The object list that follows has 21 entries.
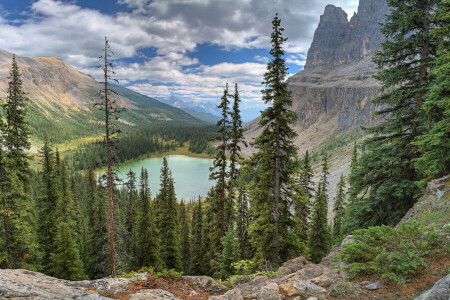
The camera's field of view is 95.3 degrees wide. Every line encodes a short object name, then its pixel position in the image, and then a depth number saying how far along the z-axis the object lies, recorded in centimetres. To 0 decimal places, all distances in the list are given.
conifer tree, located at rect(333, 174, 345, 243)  3039
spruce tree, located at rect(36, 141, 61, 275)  2002
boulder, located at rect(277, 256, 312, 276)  791
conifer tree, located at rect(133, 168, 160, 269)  2236
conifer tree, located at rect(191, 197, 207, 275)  2527
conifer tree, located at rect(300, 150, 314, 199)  2453
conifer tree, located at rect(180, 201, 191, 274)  3716
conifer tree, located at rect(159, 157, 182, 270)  2445
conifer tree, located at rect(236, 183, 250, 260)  2043
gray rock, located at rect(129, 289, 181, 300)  551
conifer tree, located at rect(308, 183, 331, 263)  2383
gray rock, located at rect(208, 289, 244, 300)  587
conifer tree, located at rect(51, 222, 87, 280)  1798
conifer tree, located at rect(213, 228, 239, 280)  1633
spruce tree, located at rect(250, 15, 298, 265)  1144
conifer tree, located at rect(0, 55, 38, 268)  1346
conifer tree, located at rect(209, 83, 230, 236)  1683
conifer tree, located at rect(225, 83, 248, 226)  1664
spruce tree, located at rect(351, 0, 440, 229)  1062
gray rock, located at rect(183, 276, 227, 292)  767
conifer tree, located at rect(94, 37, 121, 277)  1180
